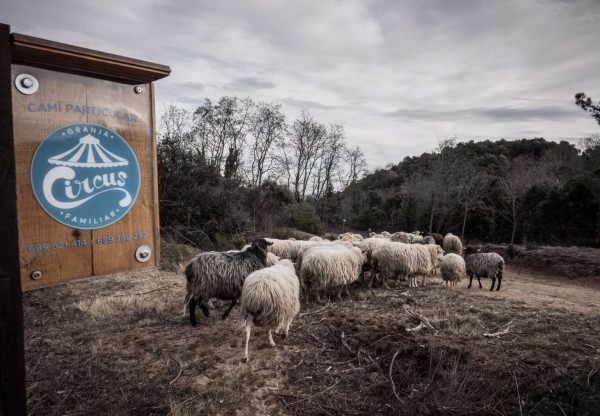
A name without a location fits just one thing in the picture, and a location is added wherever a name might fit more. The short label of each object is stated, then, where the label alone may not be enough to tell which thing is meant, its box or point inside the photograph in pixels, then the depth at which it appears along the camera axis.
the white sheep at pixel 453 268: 10.75
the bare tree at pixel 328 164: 31.33
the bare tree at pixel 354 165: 33.06
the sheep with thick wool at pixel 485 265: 10.70
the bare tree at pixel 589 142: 34.37
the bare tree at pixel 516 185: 20.60
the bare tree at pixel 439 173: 23.97
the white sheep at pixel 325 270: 8.49
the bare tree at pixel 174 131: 16.17
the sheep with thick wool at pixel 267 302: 5.17
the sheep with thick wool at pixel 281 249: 12.13
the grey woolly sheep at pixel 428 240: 15.24
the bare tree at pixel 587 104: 13.56
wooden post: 1.29
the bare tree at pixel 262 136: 27.06
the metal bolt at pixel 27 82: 1.85
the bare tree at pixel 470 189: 21.91
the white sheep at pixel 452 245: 16.58
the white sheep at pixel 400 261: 10.48
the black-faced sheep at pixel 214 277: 6.44
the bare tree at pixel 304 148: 30.09
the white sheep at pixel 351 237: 15.11
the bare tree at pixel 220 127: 24.30
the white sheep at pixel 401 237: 16.34
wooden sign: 1.87
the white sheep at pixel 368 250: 10.98
